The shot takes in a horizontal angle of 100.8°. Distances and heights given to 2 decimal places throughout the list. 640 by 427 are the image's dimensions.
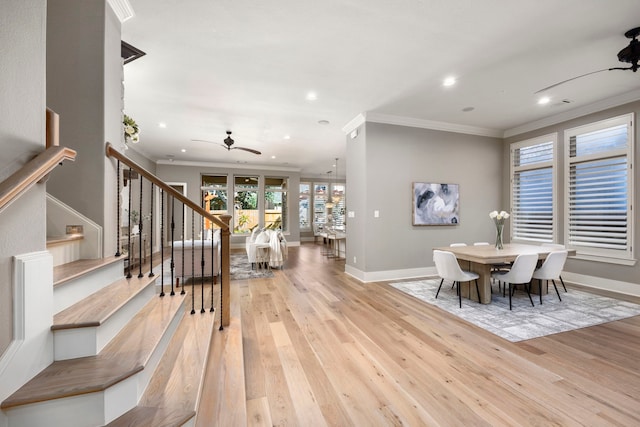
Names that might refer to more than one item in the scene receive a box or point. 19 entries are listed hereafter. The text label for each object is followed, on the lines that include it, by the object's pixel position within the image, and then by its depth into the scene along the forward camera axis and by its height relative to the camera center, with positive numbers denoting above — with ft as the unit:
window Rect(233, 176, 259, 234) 32.35 +1.09
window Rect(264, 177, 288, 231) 33.96 +1.29
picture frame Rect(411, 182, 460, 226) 17.47 +0.63
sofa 15.43 -2.76
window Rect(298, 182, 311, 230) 39.19 +1.09
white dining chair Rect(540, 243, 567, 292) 14.17 -1.81
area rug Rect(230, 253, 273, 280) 18.01 -4.31
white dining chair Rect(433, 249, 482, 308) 11.78 -2.55
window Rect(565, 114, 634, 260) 13.80 +1.42
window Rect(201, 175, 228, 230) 31.22 +2.34
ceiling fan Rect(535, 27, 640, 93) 8.80 +5.61
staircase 3.83 -2.57
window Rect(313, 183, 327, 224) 39.60 +1.48
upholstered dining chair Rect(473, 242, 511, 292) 13.91 -2.93
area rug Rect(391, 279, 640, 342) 9.72 -4.22
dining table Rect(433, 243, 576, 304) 11.74 -2.02
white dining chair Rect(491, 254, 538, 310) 11.29 -2.42
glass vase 13.67 -1.19
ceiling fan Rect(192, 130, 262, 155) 18.66 +5.07
